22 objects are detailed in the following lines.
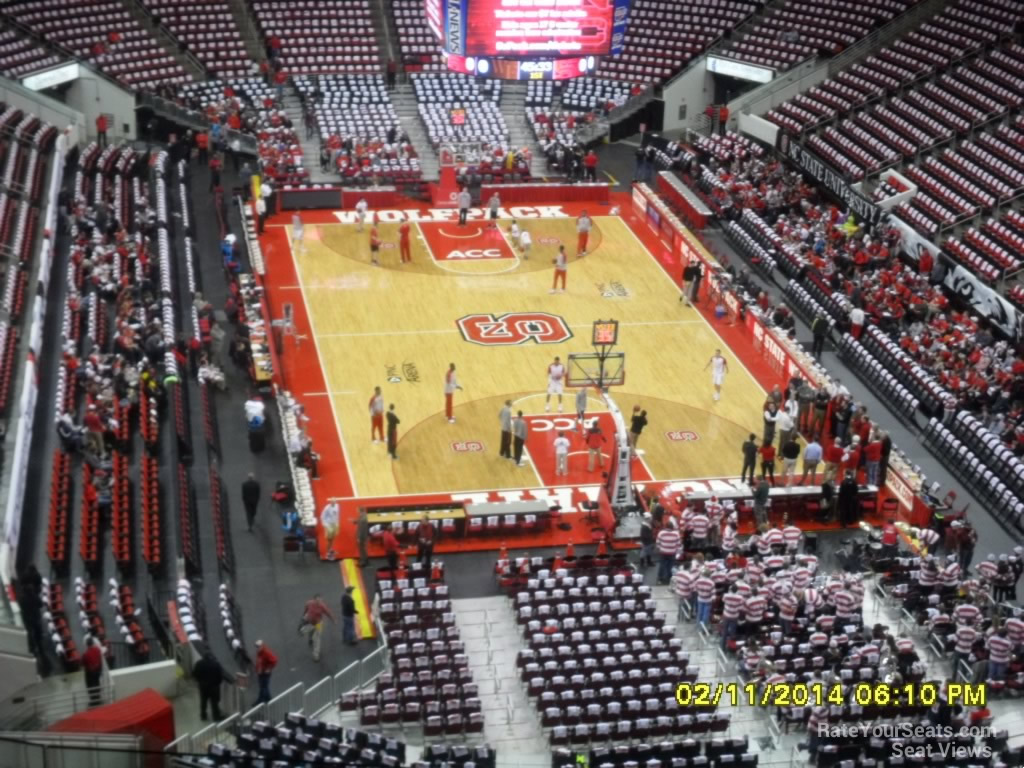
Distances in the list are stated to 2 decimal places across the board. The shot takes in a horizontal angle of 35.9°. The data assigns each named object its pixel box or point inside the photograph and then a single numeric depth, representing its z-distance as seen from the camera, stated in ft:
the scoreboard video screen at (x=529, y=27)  132.87
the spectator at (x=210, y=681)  77.41
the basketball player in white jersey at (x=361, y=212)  153.79
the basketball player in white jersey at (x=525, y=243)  150.30
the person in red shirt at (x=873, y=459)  104.83
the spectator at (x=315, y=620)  84.64
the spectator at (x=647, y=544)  96.12
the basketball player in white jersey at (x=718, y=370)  119.44
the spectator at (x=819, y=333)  125.18
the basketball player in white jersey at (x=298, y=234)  148.77
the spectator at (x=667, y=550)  93.61
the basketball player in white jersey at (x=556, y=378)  115.24
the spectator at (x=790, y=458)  106.32
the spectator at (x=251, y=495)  96.99
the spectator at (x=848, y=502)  100.99
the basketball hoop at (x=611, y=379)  99.09
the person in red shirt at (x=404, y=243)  146.72
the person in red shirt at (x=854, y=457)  106.01
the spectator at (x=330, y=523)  95.55
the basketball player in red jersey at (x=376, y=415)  110.01
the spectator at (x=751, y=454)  104.58
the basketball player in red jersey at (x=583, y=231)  149.28
